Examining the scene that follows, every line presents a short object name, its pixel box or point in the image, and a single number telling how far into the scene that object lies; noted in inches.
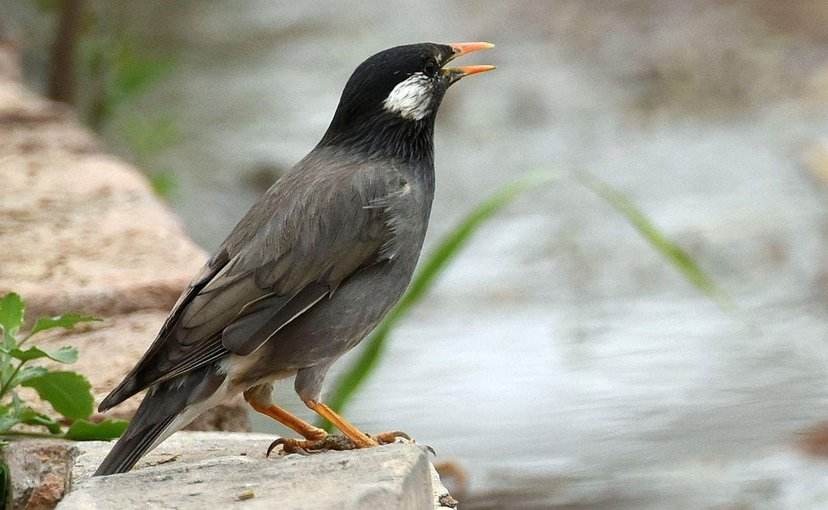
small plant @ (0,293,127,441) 285.4
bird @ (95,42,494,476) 280.2
